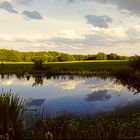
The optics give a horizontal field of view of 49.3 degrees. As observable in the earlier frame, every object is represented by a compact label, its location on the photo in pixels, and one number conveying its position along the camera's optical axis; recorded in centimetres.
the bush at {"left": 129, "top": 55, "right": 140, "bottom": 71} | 1860
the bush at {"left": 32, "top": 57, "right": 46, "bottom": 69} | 2485
